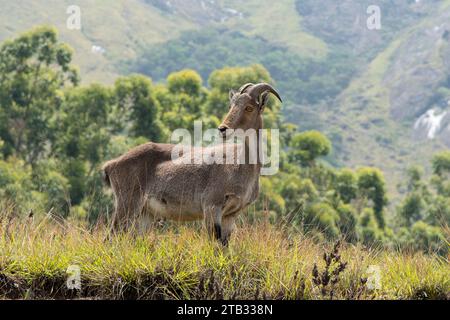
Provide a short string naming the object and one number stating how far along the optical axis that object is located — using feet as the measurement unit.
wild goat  36.63
